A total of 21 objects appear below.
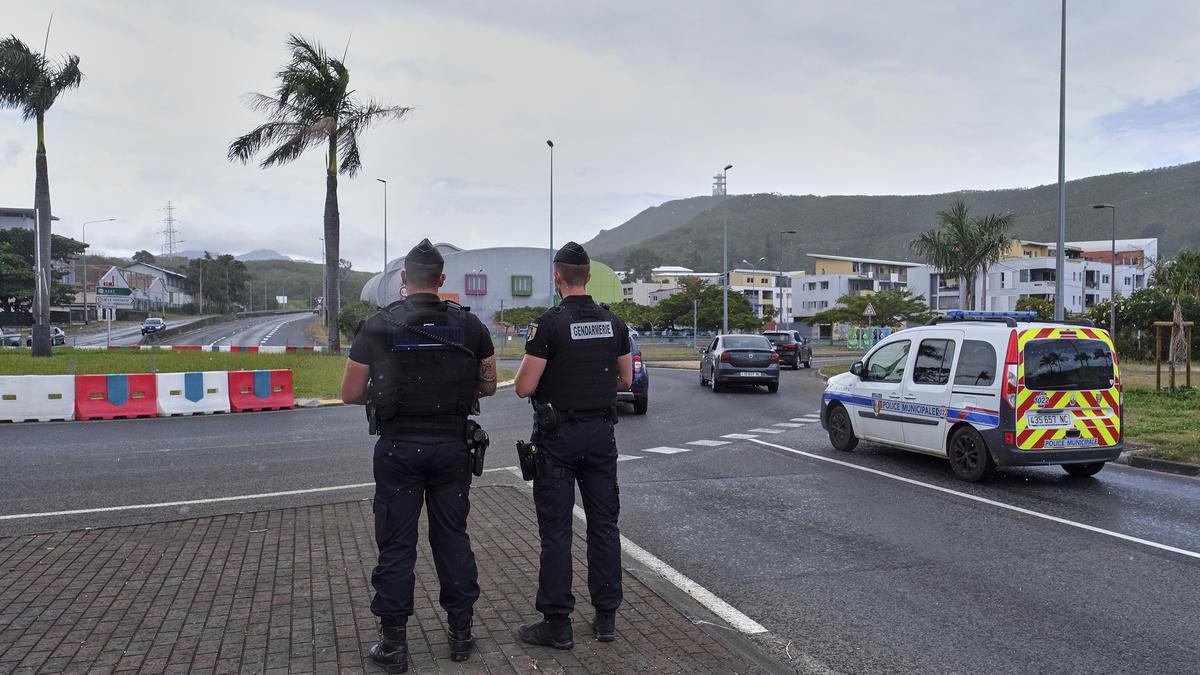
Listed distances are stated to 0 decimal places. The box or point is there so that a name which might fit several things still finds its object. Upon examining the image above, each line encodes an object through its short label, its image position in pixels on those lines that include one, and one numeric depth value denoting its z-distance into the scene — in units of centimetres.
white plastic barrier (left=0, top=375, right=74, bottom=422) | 1512
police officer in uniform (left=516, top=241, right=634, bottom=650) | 419
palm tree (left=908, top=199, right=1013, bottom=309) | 3130
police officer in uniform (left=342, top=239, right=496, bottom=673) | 389
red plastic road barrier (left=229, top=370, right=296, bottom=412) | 1733
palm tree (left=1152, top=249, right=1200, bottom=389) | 2612
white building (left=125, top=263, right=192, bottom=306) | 10744
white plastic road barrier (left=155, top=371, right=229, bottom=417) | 1634
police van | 859
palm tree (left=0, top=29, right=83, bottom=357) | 2584
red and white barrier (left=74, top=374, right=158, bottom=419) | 1551
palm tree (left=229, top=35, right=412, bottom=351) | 2834
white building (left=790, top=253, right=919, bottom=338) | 10900
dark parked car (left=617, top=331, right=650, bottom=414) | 1599
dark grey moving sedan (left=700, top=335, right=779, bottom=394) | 2162
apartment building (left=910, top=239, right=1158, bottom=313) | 8469
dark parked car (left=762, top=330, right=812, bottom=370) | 3528
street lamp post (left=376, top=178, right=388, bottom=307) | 6133
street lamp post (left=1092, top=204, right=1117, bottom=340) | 3969
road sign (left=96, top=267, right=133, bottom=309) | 2489
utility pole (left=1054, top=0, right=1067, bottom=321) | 1653
